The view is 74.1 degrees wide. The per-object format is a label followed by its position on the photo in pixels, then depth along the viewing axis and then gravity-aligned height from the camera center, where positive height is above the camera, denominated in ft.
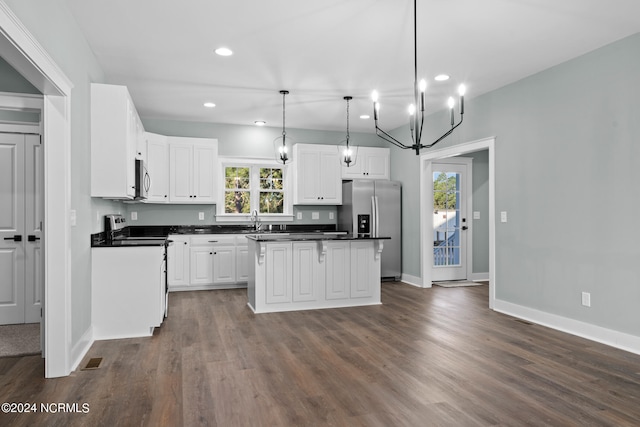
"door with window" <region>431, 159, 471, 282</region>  23.43 -0.34
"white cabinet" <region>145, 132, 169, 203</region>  20.94 +2.51
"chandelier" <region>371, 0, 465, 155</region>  9.93 +2.67
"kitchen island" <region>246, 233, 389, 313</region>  16.35 -2.26
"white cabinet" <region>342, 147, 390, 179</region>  24.41 +2.92
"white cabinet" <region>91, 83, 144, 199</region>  12.66 +2.30
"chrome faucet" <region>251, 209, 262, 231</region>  22.91 -0.16
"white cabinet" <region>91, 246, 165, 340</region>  12.74 -2.28
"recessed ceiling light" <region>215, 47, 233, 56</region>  12.89 +5.09
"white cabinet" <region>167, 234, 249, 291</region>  21.09 -2.29
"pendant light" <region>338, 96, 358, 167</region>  24.20 +3.47
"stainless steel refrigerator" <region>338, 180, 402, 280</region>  23.27 +0.02
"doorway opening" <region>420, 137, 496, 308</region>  20.06 +0.21
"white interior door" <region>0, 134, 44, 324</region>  14.23 -0.42
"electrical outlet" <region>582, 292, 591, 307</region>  13.08 -2.63
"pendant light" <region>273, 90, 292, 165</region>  24.16 +4.05
